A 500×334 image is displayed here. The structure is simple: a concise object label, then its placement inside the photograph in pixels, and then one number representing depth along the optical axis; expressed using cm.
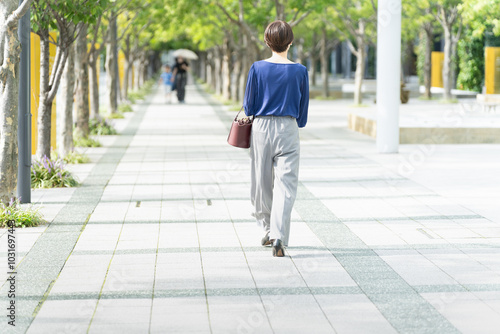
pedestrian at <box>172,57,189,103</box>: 3575
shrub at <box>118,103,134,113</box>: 2900
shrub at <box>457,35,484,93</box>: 3669
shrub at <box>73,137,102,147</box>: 1699
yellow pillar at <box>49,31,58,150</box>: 1384
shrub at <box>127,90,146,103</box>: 3650
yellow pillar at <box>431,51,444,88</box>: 3909
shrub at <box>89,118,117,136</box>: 1973
